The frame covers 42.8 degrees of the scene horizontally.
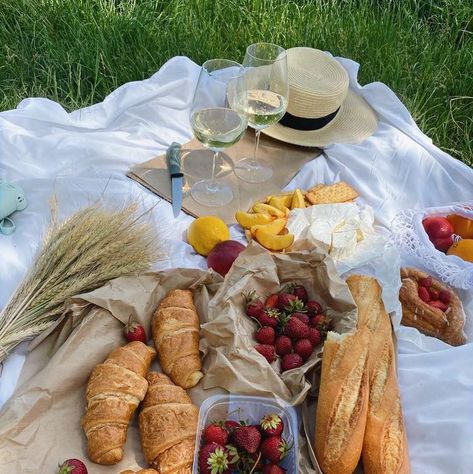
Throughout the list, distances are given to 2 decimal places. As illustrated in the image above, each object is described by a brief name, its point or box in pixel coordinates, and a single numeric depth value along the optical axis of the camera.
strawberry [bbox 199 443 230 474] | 1.30
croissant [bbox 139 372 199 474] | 1.42
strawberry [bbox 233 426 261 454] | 1.36
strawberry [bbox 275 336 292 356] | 1.67
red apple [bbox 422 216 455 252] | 2.16
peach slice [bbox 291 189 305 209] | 2.24
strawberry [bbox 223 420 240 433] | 1.42
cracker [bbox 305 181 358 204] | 2.31
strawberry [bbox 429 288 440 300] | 1.98
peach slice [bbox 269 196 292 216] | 2.23
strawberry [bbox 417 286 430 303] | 1.96
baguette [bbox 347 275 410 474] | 1.43
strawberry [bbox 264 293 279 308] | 1.80
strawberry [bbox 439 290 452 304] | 1.96
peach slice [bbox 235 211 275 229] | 2.16
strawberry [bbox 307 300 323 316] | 1.75
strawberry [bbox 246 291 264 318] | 1.74
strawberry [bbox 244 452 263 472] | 1.36
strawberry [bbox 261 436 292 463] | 1.36
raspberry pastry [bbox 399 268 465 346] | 1.89
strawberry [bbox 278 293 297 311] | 1.77
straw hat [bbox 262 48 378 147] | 2.51
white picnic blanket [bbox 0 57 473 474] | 1.69
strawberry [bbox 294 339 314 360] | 1.66
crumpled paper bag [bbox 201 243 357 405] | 1.57
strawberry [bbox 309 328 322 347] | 1.69
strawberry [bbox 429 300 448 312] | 1.94
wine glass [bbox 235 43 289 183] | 2.18
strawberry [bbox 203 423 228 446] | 1.37
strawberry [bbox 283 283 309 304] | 1.81
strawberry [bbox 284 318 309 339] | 1.67
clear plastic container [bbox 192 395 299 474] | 1.45
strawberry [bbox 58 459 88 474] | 1.37
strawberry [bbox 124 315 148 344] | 1.71
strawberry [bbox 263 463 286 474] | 1.34
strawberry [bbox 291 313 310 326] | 1.71
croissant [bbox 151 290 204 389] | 1.62
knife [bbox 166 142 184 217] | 2.22
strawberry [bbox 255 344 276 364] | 1.65
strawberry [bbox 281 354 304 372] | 1.63
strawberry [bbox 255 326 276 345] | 1.69
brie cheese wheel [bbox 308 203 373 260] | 2.03
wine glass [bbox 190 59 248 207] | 2.04
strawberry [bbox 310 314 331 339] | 1.72
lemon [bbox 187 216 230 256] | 2.07
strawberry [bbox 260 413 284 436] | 1.39
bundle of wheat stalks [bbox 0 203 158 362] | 1.67
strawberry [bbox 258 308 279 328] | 1.72
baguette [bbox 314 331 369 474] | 1.42
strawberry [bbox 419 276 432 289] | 2.00
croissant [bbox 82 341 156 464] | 1.45
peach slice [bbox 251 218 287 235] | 2.07
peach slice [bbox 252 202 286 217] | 2.19
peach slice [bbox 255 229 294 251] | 2.02
